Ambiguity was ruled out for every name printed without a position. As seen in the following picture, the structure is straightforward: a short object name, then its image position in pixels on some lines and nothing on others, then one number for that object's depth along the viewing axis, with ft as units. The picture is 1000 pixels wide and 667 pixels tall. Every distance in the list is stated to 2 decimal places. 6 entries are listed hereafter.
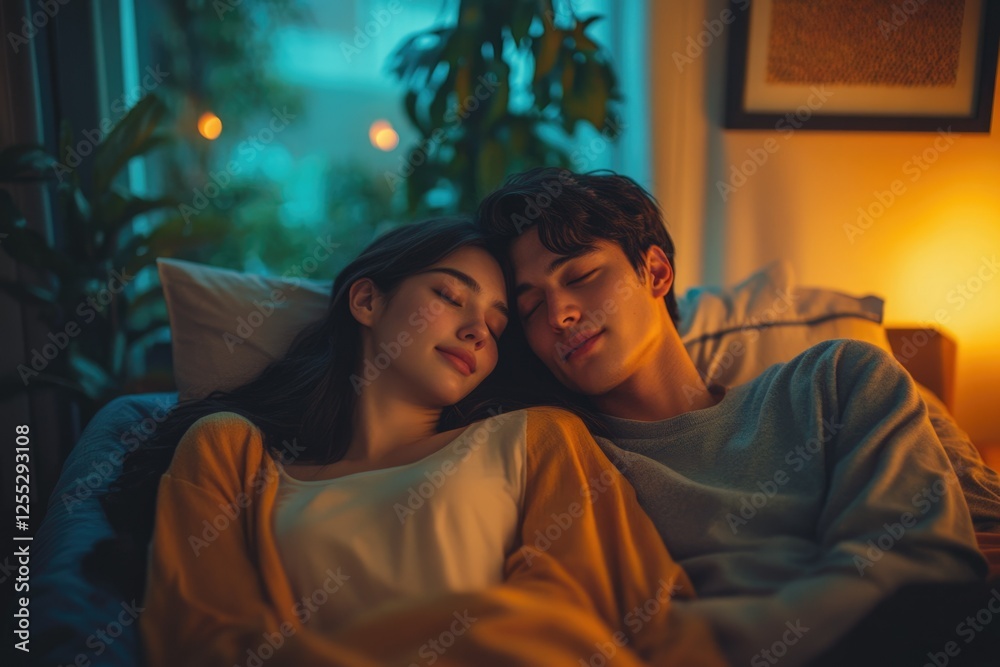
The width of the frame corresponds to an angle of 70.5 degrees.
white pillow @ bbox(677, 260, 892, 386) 5.65
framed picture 7.00
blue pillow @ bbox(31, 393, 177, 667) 3.16
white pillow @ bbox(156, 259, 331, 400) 5.23
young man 3.20
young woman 3.06
